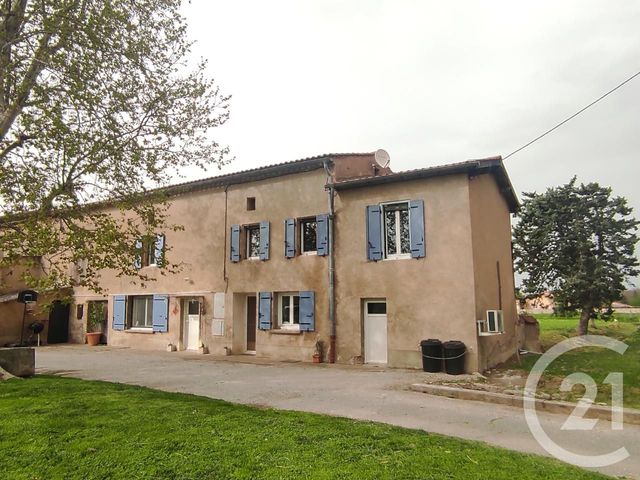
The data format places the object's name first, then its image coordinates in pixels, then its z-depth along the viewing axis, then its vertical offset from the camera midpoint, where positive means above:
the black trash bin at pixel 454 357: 10.95 -1.42
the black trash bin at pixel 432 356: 11.20 -1.41
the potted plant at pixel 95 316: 20.62 -0.68
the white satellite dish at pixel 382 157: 15.33 +4.88
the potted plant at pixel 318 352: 13.48 -1.56
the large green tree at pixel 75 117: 8.67 +3.83
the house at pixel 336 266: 11.93 +1.05
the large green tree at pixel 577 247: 20.95 +2.53
